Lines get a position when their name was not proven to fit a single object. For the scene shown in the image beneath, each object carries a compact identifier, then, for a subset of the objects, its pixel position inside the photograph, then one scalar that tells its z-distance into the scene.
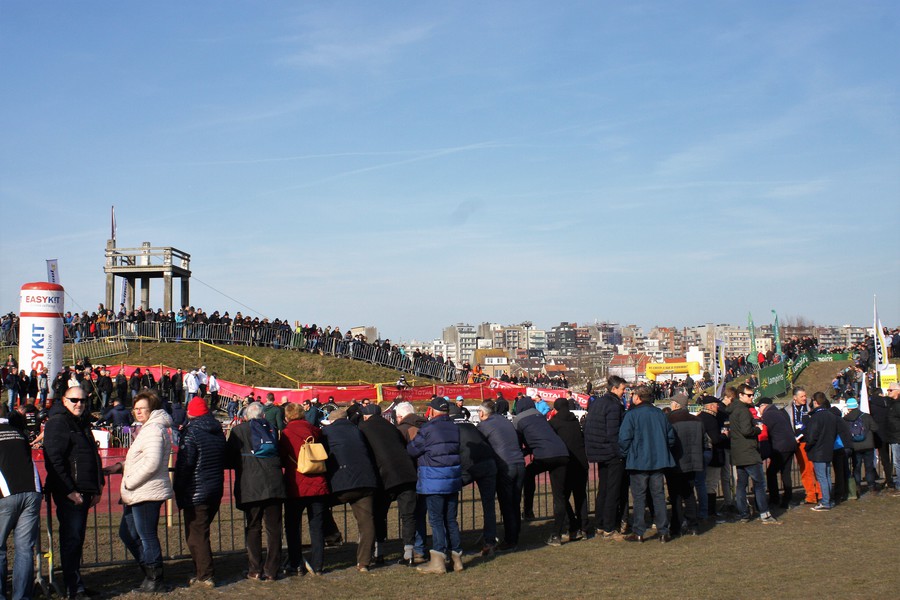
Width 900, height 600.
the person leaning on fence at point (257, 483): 8.82
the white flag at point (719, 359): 35.91
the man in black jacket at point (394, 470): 9.63
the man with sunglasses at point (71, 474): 7.97
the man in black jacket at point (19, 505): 7.44
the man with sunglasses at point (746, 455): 12.52
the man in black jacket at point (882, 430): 16.03
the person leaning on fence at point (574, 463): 11.37
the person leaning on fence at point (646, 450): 10.84
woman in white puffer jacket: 8.34
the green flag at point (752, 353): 48.08
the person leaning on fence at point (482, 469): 10.22
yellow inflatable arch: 55.91
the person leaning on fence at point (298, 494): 9.12
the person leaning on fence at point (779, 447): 13.77
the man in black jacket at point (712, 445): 12.55
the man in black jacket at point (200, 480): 8.57
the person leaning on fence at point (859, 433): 15.22
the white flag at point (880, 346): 26.19
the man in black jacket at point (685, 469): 11.64
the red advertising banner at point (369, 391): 29.21
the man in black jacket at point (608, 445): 11.30
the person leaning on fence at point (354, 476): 9.27
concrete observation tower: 42.44
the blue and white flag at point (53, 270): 30.62
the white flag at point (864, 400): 15.78
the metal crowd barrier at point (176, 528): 10.32
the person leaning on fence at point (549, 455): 10.95
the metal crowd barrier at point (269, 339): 38.16
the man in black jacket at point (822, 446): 14.02
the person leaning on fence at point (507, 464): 10.75
